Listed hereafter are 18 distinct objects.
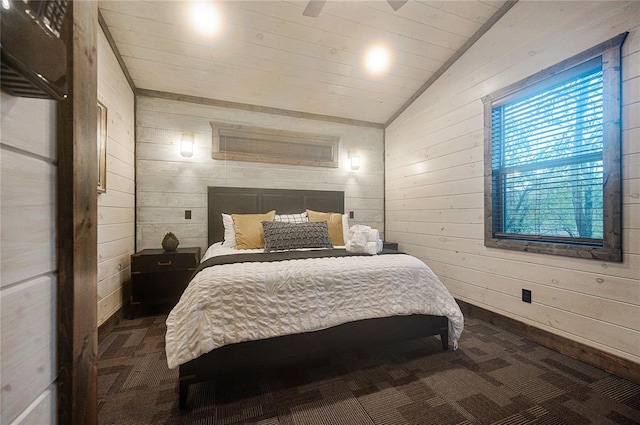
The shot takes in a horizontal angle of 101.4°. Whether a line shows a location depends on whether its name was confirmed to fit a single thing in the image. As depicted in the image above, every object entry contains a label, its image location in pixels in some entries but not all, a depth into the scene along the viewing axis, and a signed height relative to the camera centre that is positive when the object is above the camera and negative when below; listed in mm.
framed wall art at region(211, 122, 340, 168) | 3344 +895
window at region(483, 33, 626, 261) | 1721 +414
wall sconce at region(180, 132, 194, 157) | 3078 +792
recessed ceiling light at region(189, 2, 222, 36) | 2160 +1659
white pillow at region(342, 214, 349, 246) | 3024 -194
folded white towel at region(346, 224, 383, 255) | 2209 -260
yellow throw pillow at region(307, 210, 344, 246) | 2975 -127
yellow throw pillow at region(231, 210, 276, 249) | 2672 -207
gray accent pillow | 2484 -237
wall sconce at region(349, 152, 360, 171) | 3830 +771
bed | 1450 -616
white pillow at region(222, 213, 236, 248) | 2787 -231
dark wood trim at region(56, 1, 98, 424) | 539 -43
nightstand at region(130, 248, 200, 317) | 2559 -650
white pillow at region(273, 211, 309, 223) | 3041 -79
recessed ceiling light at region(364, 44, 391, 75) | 2701 +1653
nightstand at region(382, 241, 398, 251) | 3588 -459
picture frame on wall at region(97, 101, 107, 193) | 2082 +511
